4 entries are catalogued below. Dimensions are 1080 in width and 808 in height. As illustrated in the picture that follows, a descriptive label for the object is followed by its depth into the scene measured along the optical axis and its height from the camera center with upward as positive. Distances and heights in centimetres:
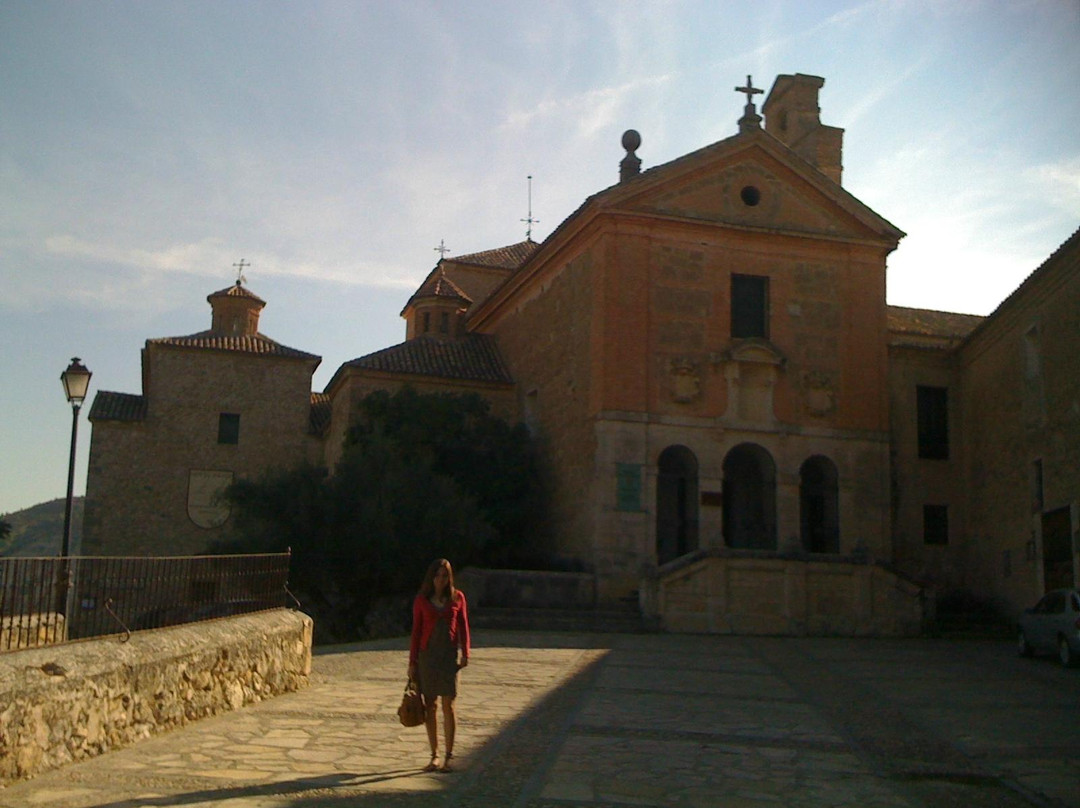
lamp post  1440 +205
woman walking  815 -75
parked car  1596 -99
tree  2259 +43
